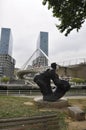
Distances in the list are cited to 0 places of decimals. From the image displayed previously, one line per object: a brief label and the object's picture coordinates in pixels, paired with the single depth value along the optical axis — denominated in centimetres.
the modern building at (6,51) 6165
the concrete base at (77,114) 510
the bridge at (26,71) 3674
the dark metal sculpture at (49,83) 752
